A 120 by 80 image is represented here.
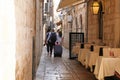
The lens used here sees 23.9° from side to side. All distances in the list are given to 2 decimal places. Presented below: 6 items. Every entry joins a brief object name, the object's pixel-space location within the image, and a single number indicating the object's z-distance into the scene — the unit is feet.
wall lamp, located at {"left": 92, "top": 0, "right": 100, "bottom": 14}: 40.34
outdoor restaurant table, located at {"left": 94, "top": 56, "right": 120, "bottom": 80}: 21.91
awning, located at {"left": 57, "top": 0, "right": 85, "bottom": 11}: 49.47
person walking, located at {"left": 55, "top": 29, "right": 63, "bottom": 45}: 54.70
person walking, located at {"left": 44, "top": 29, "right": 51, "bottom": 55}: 55.99
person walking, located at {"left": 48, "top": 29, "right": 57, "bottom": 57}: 54.70
